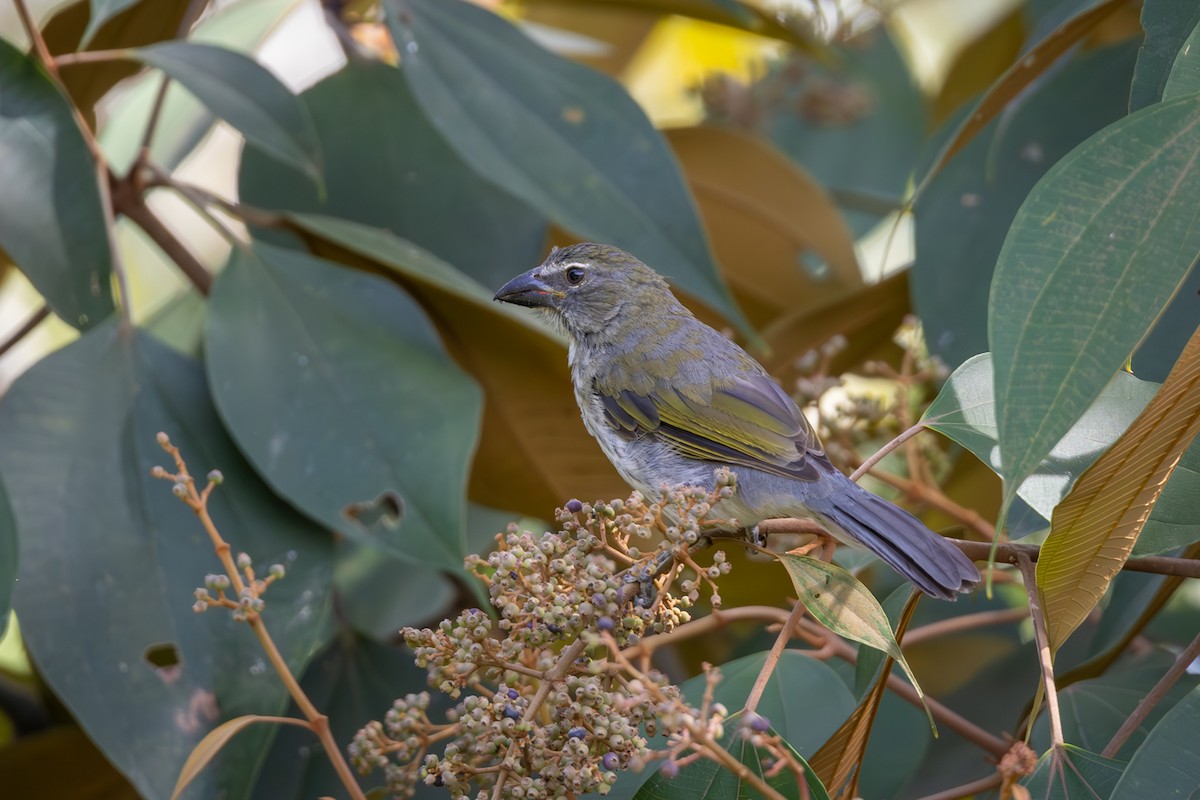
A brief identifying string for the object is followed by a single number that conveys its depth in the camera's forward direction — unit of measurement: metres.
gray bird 4.65
